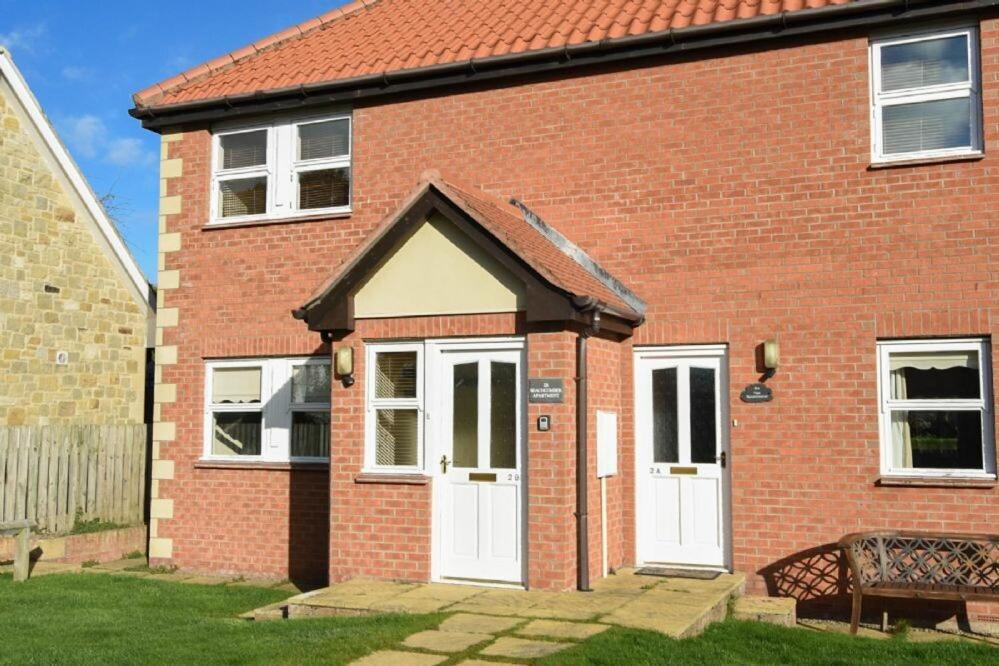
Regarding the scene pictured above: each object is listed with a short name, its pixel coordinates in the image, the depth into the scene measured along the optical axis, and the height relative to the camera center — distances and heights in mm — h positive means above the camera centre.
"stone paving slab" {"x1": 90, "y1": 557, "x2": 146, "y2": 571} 12906 -1755
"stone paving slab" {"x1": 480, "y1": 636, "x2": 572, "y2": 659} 7141 -1568
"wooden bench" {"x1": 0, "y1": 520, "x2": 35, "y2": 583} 11609 -1341
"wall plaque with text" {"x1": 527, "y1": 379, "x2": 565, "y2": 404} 9547 +337
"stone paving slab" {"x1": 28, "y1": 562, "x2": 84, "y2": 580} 12172 -1703
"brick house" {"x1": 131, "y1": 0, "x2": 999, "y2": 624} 9797 +1151
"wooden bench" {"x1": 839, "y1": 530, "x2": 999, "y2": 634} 9117 -1258
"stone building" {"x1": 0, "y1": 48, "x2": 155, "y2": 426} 14578 +2060
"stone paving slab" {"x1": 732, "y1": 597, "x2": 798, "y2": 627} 9008 -1631
